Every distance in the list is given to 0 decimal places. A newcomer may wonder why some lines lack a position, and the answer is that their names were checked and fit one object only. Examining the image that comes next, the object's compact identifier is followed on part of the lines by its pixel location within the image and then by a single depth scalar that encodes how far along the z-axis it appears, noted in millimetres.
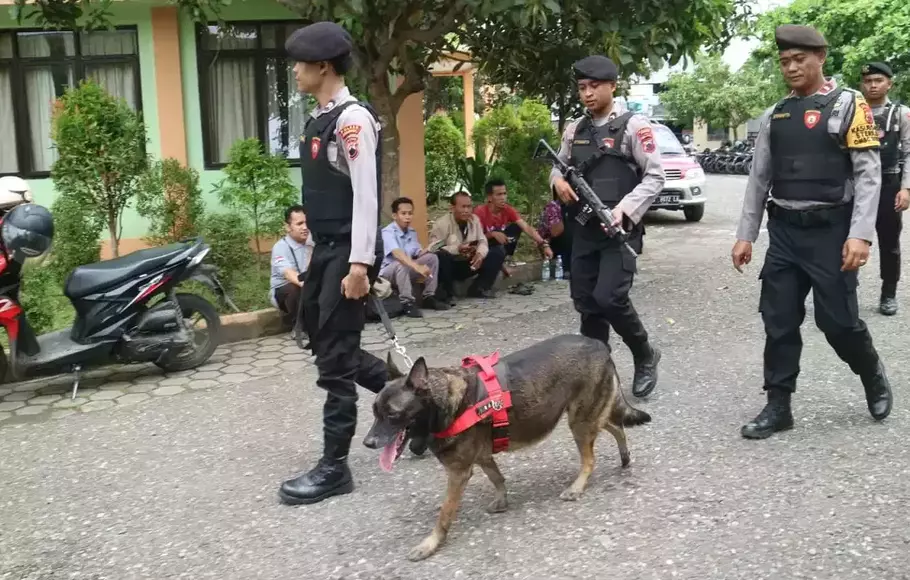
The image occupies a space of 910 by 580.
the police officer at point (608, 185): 4570
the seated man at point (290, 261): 6637
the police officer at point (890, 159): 6680
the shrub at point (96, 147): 7363
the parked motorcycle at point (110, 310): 5059
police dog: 3109
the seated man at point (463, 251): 8078
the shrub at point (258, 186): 8203
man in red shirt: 8781
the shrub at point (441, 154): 13992
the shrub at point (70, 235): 7582
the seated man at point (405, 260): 7535
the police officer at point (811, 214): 4051
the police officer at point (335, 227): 3521
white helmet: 5188
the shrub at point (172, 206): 8422
